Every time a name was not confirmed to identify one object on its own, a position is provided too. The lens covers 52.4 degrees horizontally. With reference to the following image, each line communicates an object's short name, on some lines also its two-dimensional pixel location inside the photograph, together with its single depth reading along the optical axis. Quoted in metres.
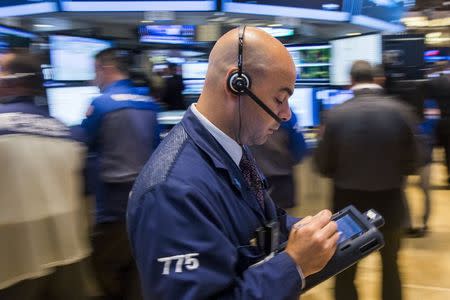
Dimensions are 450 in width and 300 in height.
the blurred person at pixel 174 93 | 4.73
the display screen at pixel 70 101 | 3.41
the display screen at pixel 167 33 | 4.57
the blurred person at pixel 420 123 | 3.14
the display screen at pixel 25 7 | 3.19
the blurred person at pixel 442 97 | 5.34
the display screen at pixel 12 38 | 3.16
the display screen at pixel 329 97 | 4.37
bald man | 0.89
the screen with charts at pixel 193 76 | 4.75
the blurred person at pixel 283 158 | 2.83
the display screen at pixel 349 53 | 4.51
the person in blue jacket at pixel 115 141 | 2.52
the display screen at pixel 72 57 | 3.51
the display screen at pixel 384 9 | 4.45
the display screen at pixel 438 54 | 11.67
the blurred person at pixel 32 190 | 1.96
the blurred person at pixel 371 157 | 2.60
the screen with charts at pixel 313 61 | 4.58
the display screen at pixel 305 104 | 4.38
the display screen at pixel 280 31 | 4.64
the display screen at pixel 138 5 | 3.17
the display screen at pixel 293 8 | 3.36
